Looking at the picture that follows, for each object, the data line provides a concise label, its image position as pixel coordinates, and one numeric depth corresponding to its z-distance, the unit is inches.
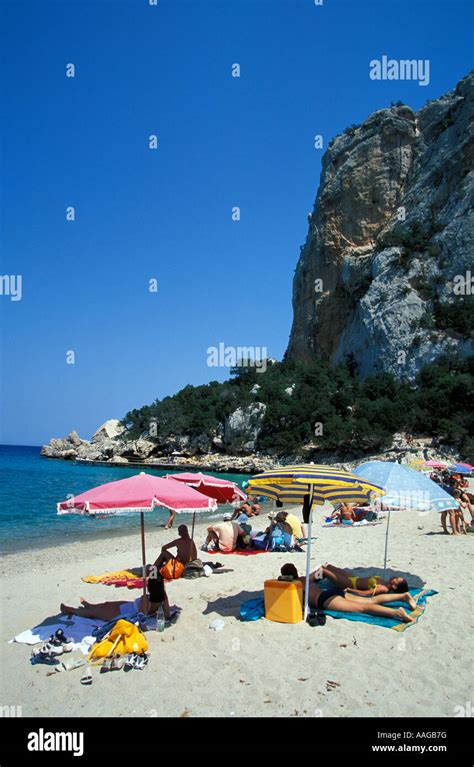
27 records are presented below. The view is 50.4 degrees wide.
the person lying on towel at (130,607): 288.0
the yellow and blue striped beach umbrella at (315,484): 271.2
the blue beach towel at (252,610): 291.4
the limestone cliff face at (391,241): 2319.1
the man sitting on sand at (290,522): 529.3
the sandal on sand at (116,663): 230.2
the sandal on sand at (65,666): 232.2
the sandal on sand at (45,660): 241.8
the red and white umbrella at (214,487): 378.0
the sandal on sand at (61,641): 254.2
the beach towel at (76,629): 262.1
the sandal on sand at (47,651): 243.8
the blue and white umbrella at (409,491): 290.7
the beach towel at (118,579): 393.4
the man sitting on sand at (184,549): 390.0
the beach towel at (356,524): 684.5
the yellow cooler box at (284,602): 283.0
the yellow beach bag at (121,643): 242.4
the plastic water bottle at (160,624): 278.4
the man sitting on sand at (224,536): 506.0
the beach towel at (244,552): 496.8
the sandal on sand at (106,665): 228.5
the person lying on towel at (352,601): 284.7
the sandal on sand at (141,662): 229.4
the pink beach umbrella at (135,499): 243.9
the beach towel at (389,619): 273.0
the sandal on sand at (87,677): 218.1
